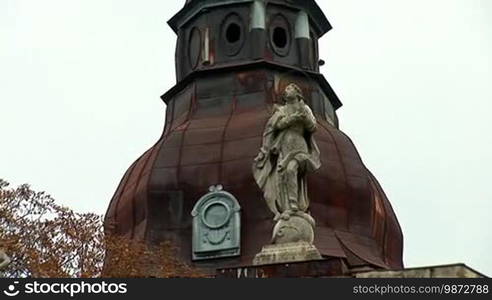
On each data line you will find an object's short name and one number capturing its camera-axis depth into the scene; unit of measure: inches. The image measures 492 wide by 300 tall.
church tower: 1694.1
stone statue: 1181.1
